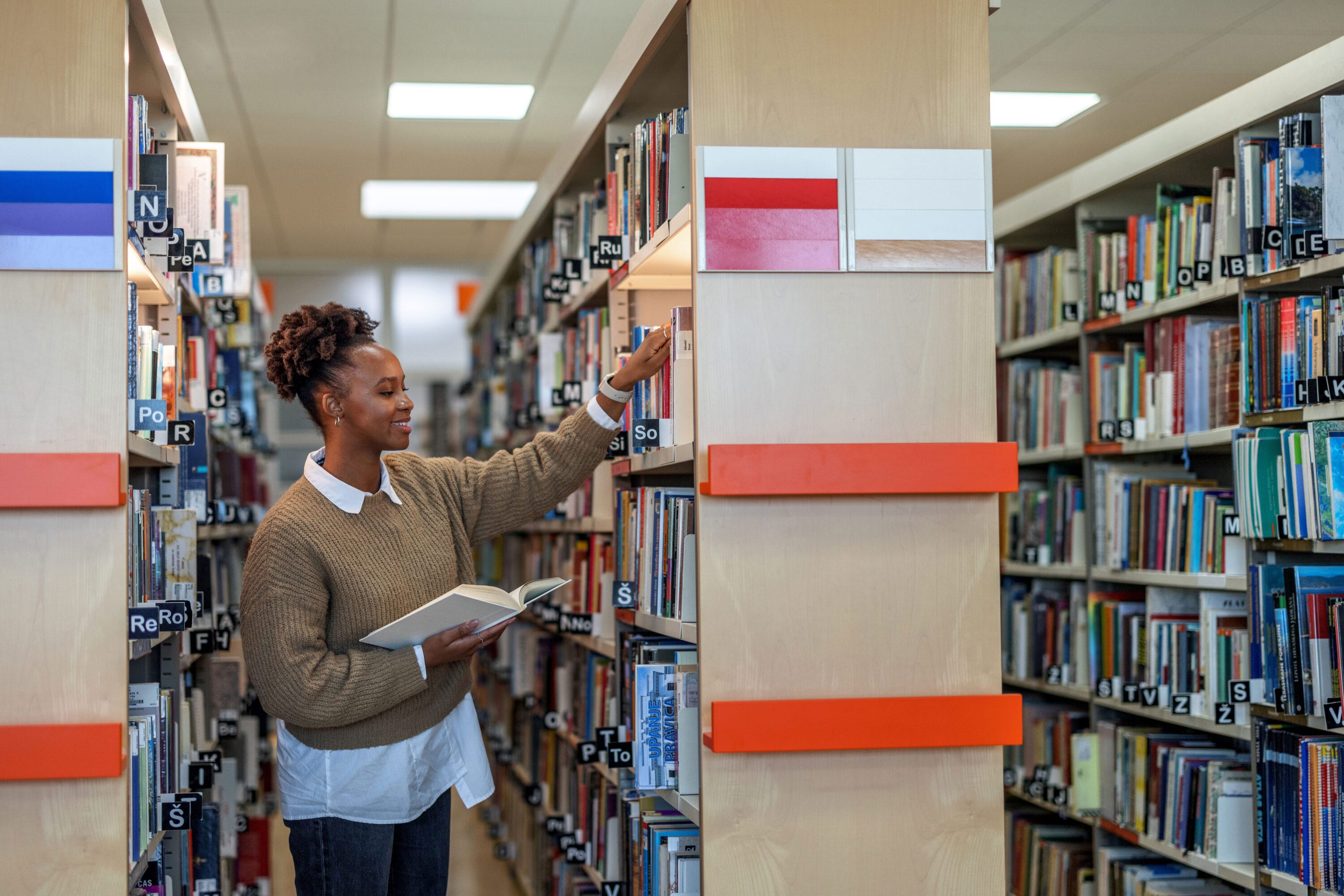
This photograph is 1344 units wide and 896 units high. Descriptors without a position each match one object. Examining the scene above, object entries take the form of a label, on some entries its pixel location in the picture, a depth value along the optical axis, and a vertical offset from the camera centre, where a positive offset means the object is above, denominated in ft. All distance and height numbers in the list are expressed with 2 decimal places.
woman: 7.23 -0.89
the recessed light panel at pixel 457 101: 16.88 +5.25
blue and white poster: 7.01 +1.57
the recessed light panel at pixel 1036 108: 17.11 +5.21
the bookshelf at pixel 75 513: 6.86 -0.15
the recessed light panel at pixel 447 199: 22.07 +5.18
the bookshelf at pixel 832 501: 7.18 -0.10
